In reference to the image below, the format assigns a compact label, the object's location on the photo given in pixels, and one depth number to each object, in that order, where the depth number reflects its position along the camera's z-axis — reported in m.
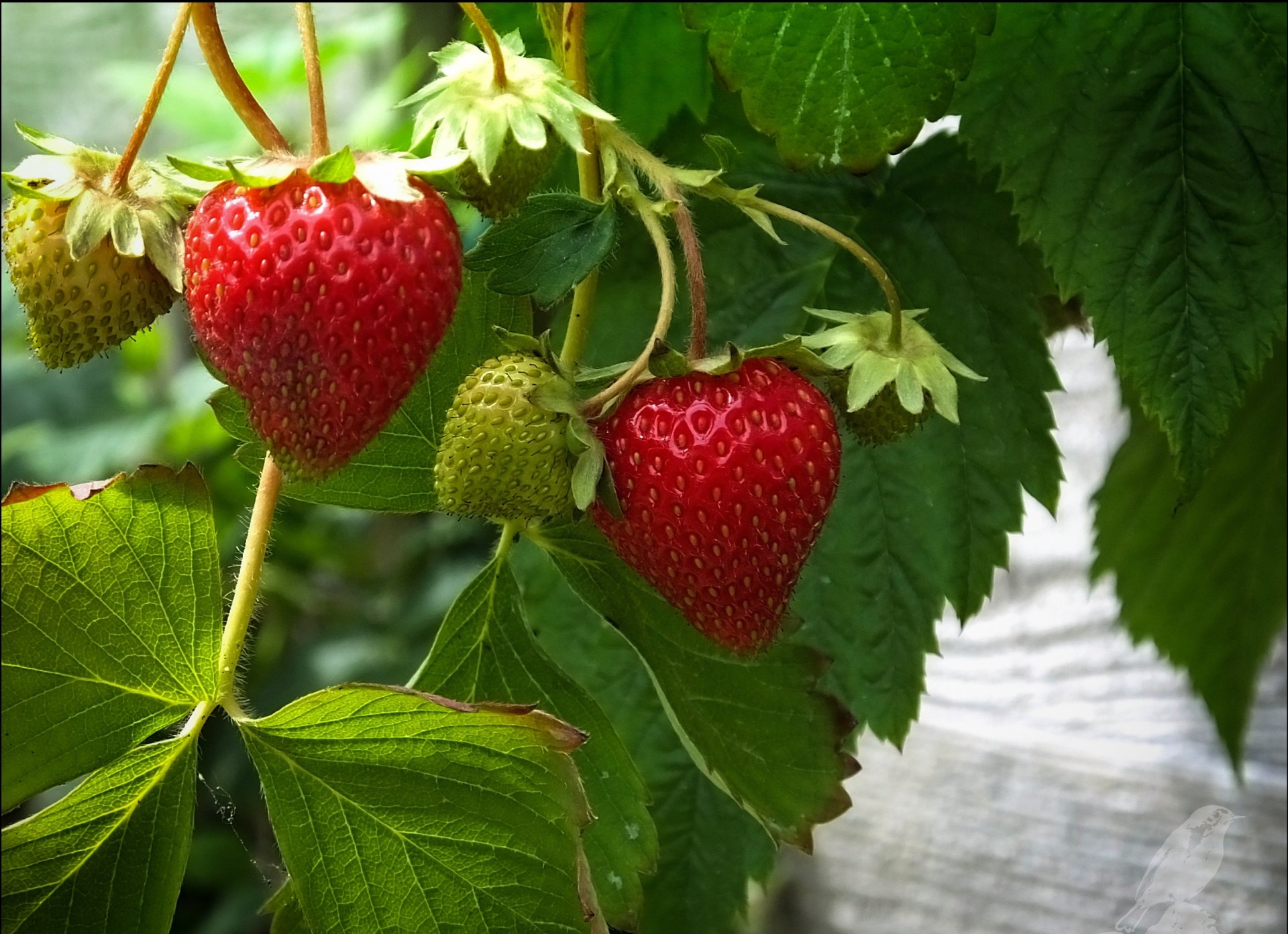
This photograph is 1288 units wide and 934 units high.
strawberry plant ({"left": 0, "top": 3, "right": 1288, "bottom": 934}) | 0.35
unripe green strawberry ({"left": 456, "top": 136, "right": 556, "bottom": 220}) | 0.36
